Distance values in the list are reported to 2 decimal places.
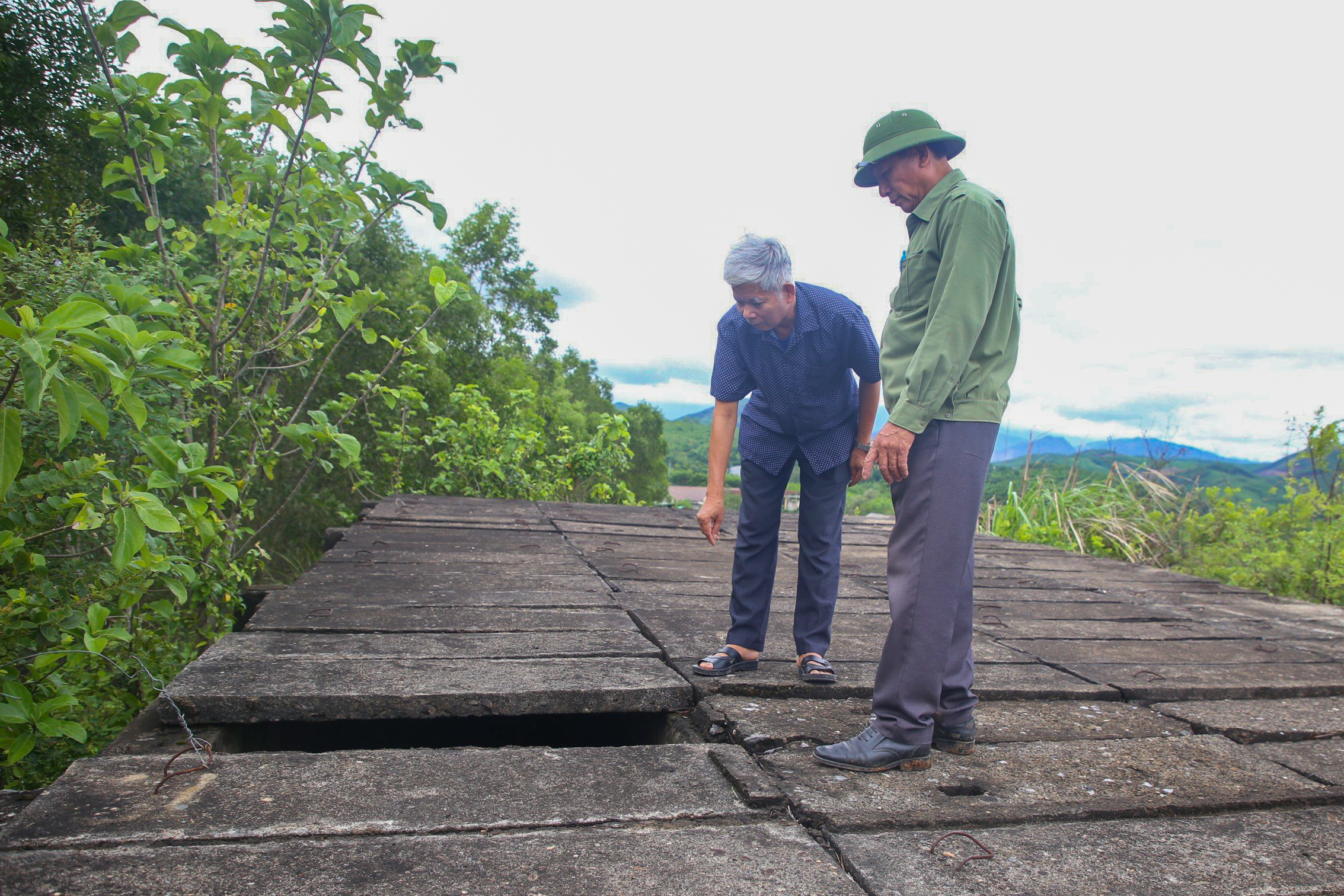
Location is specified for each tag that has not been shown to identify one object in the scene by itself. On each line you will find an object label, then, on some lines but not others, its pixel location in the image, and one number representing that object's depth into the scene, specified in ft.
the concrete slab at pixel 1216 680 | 9.44
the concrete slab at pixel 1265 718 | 8.25
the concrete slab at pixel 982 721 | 7.32
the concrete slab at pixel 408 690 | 7.11
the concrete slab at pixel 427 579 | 12.33
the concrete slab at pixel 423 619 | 9.70
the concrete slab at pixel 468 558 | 14.39
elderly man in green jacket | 6.86
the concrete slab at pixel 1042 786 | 5.93
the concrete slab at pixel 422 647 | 8.53
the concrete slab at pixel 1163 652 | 10.98
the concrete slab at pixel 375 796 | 5.17
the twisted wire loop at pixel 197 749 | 5.96
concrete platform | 4.98
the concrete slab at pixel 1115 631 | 12.20
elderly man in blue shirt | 9.14
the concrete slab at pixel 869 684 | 8.36
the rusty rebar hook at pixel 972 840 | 5.28
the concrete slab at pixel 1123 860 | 5.05
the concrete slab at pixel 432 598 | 11.02
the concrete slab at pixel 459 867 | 4.60
